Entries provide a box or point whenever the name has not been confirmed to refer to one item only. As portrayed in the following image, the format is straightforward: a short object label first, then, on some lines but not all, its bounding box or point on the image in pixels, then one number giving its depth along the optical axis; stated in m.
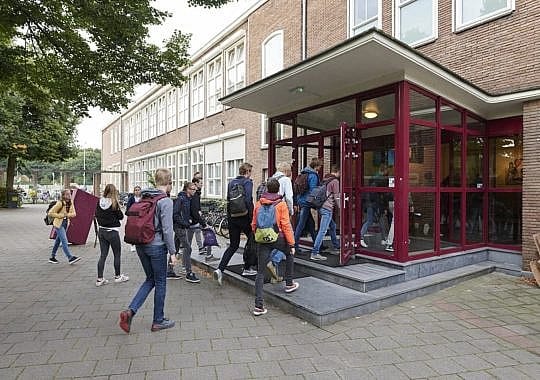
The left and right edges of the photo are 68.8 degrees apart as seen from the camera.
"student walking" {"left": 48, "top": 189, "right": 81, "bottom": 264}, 8.32
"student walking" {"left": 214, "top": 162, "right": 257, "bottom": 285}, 6.06
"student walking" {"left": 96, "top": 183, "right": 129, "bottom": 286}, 6.37
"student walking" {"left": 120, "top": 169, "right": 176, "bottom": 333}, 4.38
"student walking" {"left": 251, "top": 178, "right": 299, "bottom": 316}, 5.02
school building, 6.21
